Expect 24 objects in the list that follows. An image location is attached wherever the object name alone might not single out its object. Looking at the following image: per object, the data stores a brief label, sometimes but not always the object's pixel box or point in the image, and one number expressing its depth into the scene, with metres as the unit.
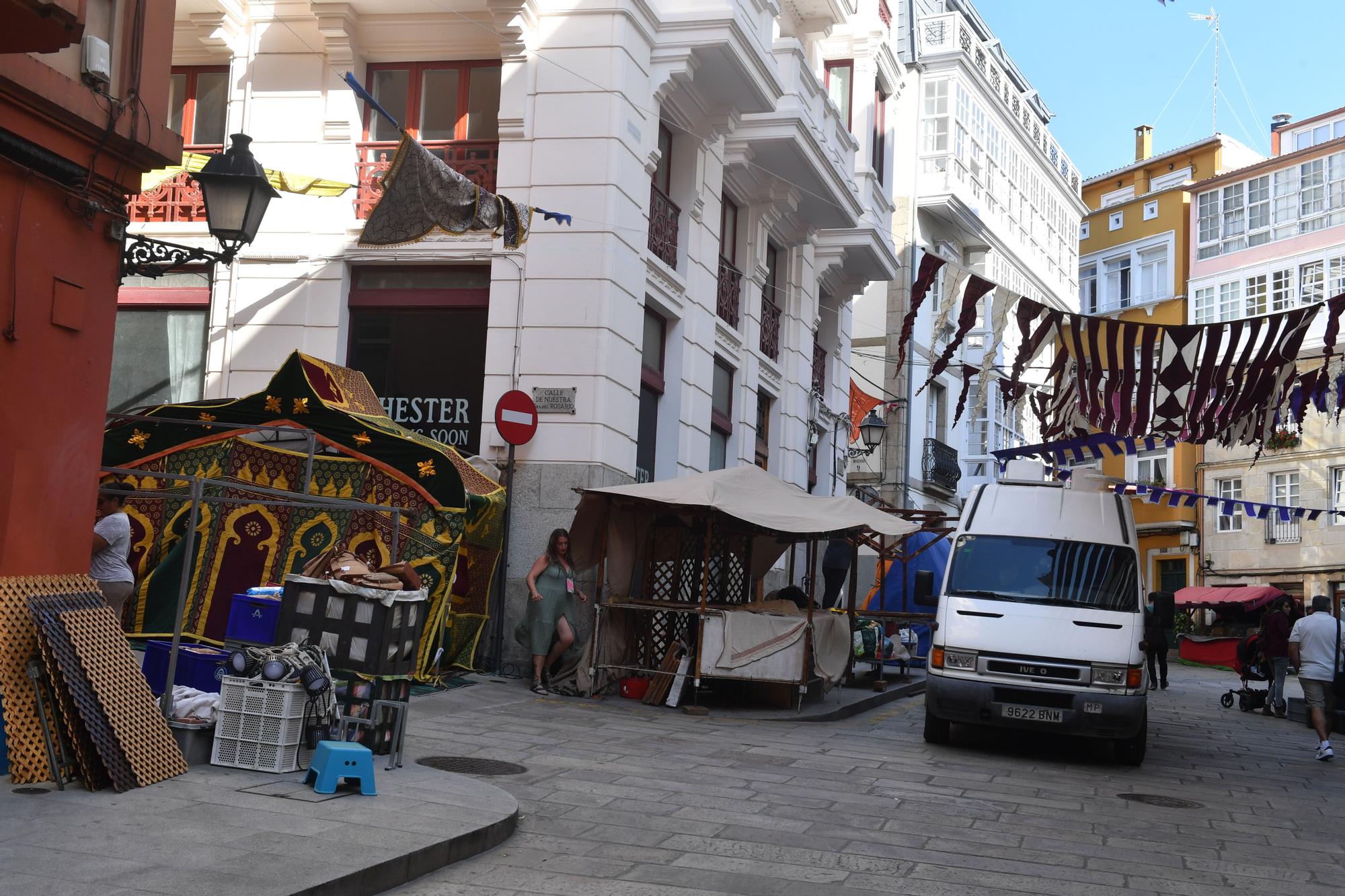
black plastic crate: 8.61
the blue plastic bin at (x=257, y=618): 9.32
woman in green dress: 14.05
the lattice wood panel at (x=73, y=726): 7.07
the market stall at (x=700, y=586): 14.09
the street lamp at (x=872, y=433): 26.42
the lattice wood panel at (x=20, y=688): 7.02
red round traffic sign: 15.06
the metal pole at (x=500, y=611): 15.04
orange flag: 28.73
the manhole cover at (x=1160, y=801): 9.98
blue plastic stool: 7.48
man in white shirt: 13.78
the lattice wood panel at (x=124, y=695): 7.29
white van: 11.88
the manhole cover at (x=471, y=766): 9.30
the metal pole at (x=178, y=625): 7.82
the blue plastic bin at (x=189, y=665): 8.70
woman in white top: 10.02
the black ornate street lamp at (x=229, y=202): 9.02
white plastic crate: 7.86
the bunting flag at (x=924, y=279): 13.41
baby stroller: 21.14
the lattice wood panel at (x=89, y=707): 7.07
